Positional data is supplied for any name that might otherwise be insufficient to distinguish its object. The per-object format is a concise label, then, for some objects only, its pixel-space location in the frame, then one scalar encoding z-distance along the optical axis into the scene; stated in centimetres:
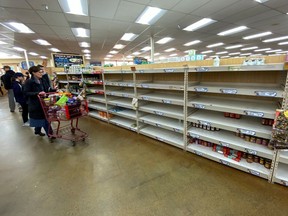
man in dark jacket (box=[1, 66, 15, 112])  531
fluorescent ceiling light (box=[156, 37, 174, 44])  802
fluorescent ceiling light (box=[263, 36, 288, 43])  827
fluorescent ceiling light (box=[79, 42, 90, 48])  883
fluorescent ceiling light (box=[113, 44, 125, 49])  959
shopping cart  285
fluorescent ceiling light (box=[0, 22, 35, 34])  537
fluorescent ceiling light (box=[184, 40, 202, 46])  885
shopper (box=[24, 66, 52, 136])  282
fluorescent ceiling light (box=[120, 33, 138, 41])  715
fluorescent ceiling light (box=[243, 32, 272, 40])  731
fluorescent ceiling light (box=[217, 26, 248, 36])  642
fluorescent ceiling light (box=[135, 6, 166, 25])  455
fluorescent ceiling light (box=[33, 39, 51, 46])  791
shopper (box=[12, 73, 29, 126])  433
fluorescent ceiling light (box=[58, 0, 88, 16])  391
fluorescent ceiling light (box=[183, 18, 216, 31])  547
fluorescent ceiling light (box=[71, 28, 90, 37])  622
